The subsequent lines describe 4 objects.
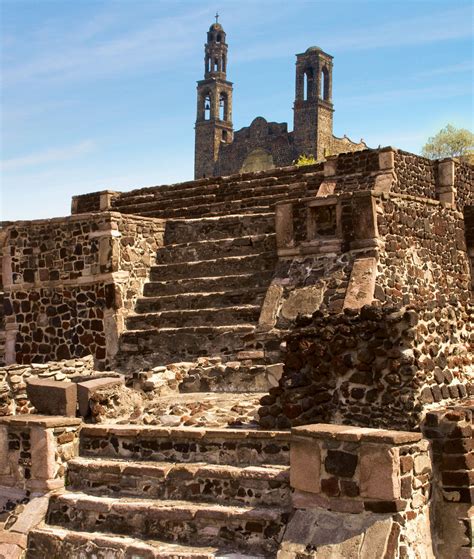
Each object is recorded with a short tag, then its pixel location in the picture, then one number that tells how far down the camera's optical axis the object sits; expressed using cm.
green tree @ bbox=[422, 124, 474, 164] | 4197
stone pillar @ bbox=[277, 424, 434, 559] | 657
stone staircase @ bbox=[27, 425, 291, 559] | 752
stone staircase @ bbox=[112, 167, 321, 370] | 1307
